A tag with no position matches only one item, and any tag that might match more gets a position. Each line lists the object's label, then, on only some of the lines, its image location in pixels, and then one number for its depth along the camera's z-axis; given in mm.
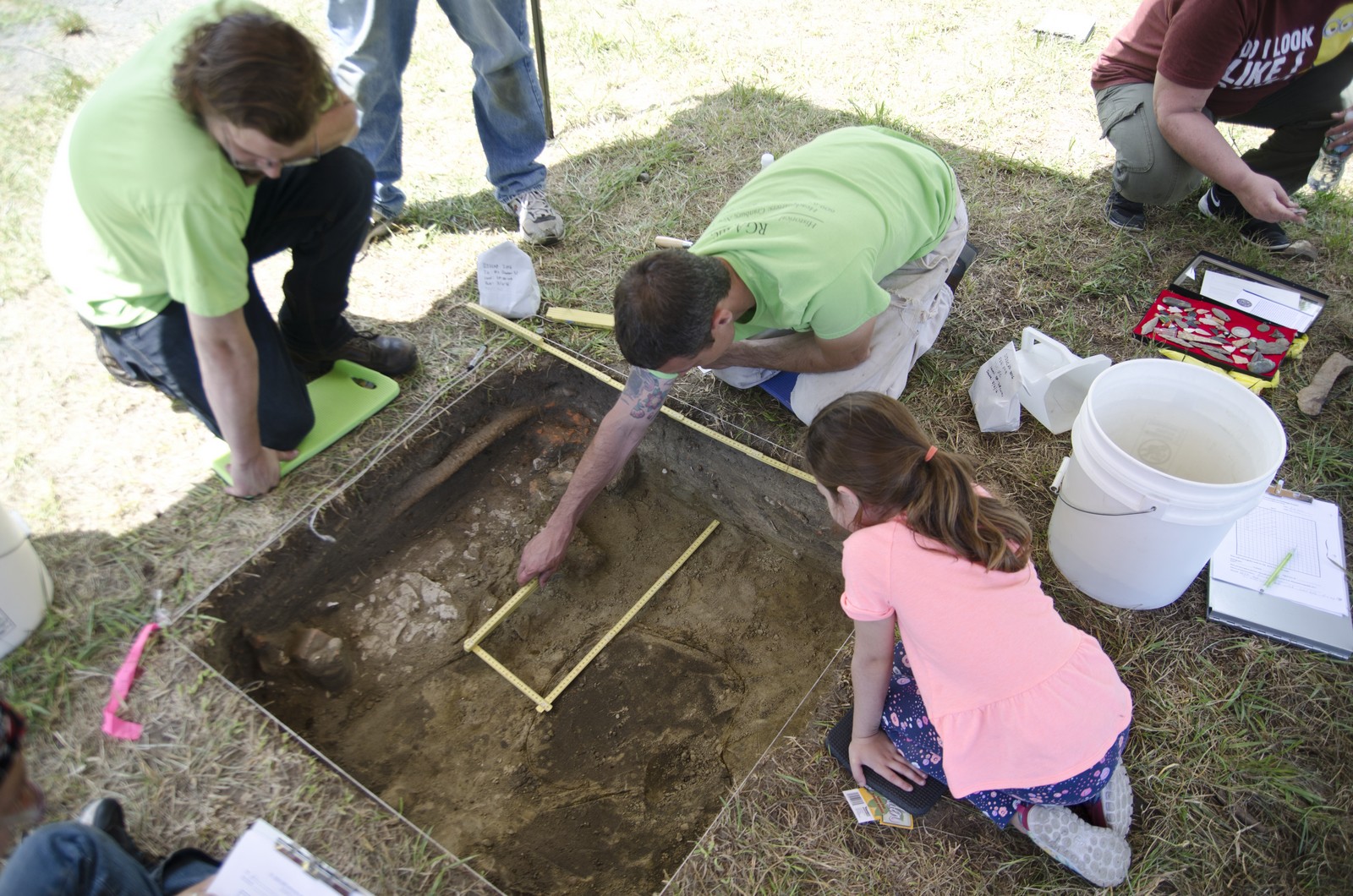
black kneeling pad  1747
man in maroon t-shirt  2682
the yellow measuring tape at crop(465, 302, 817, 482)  2424
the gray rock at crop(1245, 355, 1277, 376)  2682
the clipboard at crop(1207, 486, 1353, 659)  2064
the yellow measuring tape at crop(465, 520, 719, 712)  2246
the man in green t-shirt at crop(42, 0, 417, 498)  1658
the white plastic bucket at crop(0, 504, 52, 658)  1957
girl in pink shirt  1426
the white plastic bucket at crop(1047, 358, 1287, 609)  1750
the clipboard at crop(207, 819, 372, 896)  1545
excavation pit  2064
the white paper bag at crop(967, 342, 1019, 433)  2494
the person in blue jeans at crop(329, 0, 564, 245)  2730
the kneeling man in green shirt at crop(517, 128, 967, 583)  1791
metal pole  3479
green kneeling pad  2432
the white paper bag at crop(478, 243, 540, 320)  2840
